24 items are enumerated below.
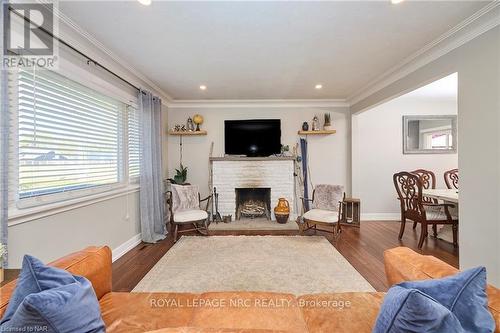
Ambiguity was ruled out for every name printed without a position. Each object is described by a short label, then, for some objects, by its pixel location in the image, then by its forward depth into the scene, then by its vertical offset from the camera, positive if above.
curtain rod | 1.80 +1.15
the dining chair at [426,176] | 4.49 -0.23
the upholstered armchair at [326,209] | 3.69 -0.76
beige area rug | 2.33 -1.19
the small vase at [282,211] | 4.60 -0.91
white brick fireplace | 4.86 -0.21
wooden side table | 4.41 -0.92
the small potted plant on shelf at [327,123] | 4.81 +0.85
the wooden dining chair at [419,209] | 3.31 -0.68
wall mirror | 4.83 +0.62
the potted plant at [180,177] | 4.67 -0.24
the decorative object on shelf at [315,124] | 4.87 +0.84
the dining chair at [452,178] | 4.32 -0.26
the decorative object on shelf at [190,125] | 4.86 +0.82
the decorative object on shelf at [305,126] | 4.86 +0.79
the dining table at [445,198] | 3.25 -0.47
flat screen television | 4.85 +0.57
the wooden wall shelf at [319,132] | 4.77 +0.66
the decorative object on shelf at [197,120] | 4.83 +0.92
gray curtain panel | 3.59 -0.15
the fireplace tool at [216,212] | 4.78 -0.96
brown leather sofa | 1.13 -0.77
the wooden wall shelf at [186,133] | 4.77 +0.65
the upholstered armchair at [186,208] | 3.76 -0.75
